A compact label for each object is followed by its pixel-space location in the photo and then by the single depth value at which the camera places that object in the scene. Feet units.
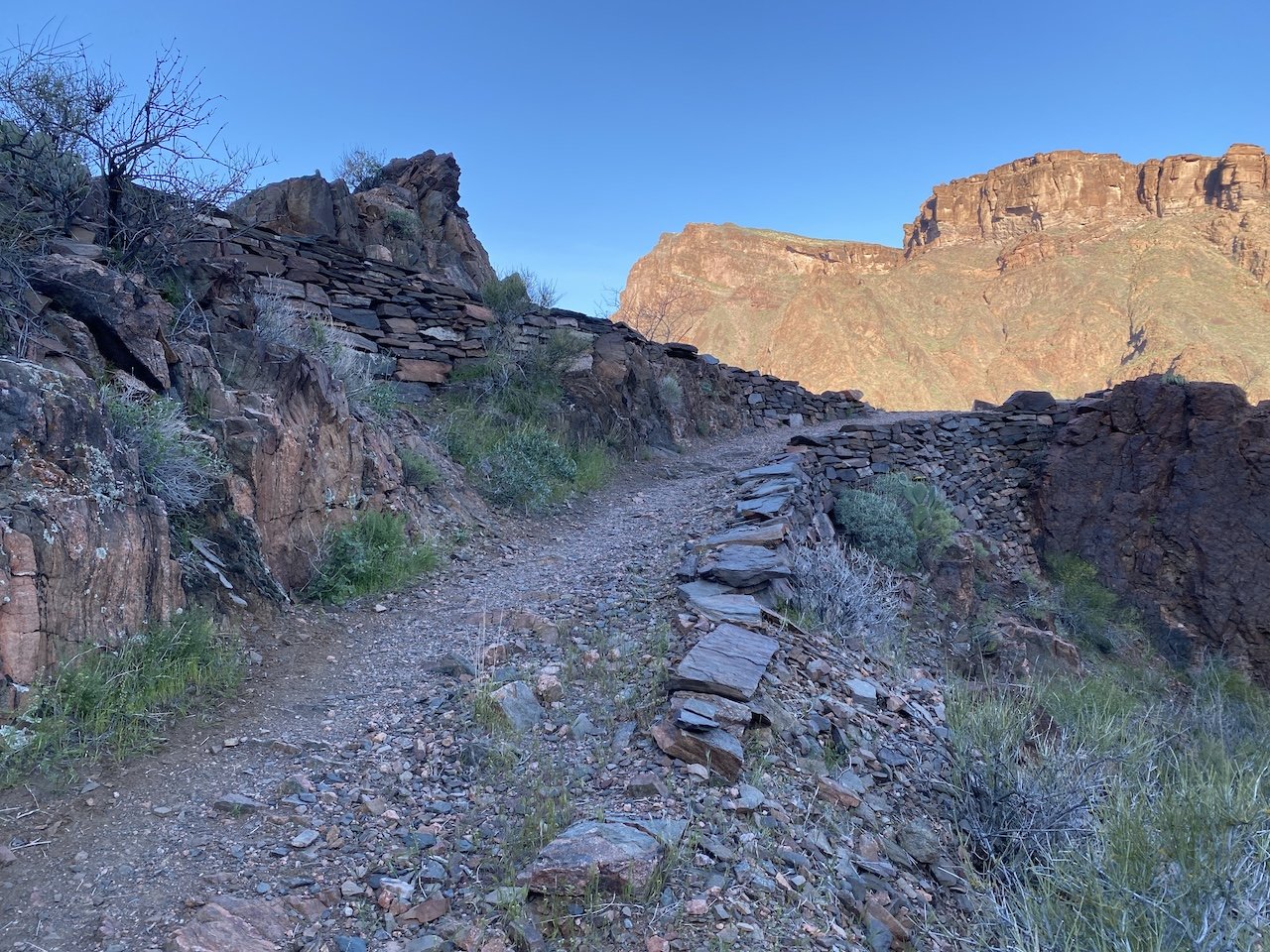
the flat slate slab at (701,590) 16.62
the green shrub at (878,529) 26.89
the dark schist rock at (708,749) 10.65
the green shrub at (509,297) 36.18
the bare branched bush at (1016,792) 10.61
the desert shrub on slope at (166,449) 13.44
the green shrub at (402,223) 38.50
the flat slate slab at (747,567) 17.24
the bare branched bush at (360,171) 45.47
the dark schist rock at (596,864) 8.23
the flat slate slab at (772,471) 27.03
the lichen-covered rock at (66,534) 10.16
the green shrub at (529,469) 26.53
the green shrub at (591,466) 29.99
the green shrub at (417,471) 22.63
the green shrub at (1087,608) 29.73
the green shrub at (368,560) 17.02
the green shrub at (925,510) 28.40
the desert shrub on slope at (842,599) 17.43
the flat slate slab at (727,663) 12.19
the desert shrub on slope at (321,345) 21.35
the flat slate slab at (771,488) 24.66
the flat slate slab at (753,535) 19.47
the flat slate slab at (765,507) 22.08
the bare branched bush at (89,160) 17.98
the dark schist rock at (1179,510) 30.12
